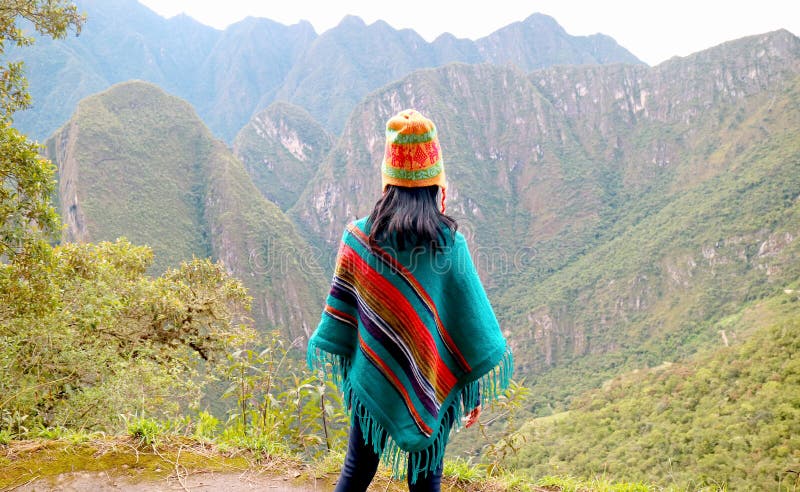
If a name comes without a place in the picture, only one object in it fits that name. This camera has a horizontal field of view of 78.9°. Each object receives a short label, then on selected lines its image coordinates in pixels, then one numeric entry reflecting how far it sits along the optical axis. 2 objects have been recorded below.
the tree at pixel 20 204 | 2.82
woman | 1.38
